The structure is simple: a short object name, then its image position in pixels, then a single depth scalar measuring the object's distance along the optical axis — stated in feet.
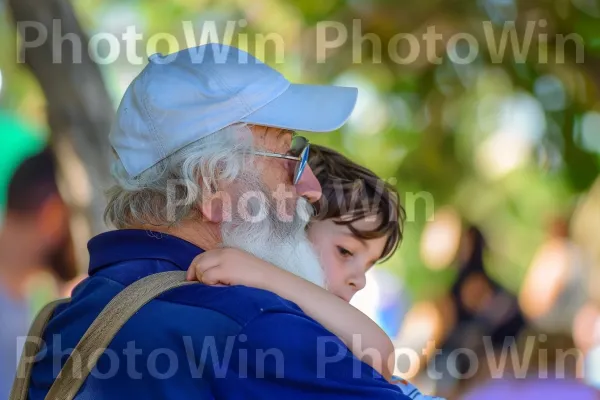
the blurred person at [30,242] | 15.23
